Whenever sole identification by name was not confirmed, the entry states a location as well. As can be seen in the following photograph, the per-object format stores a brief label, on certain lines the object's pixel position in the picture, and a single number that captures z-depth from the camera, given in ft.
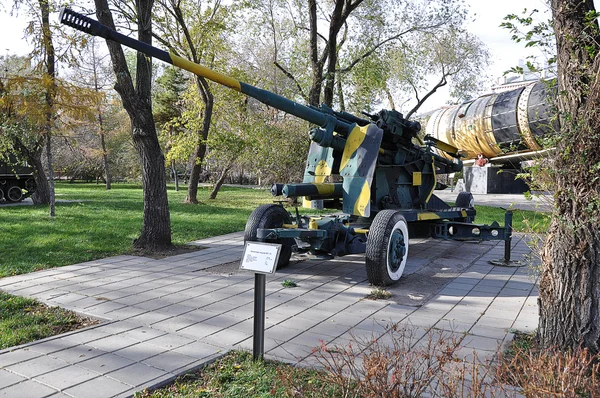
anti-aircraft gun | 20.54
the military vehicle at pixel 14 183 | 61.05
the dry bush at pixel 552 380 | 7.32
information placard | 12.30
